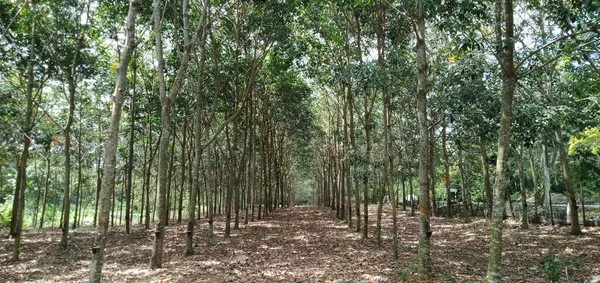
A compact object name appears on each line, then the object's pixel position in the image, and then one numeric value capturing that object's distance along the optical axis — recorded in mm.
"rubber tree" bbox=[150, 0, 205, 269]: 9391
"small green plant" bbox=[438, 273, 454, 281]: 8055
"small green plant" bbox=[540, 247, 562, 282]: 7803
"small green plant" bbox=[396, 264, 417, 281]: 8405
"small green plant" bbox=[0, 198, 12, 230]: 27758
